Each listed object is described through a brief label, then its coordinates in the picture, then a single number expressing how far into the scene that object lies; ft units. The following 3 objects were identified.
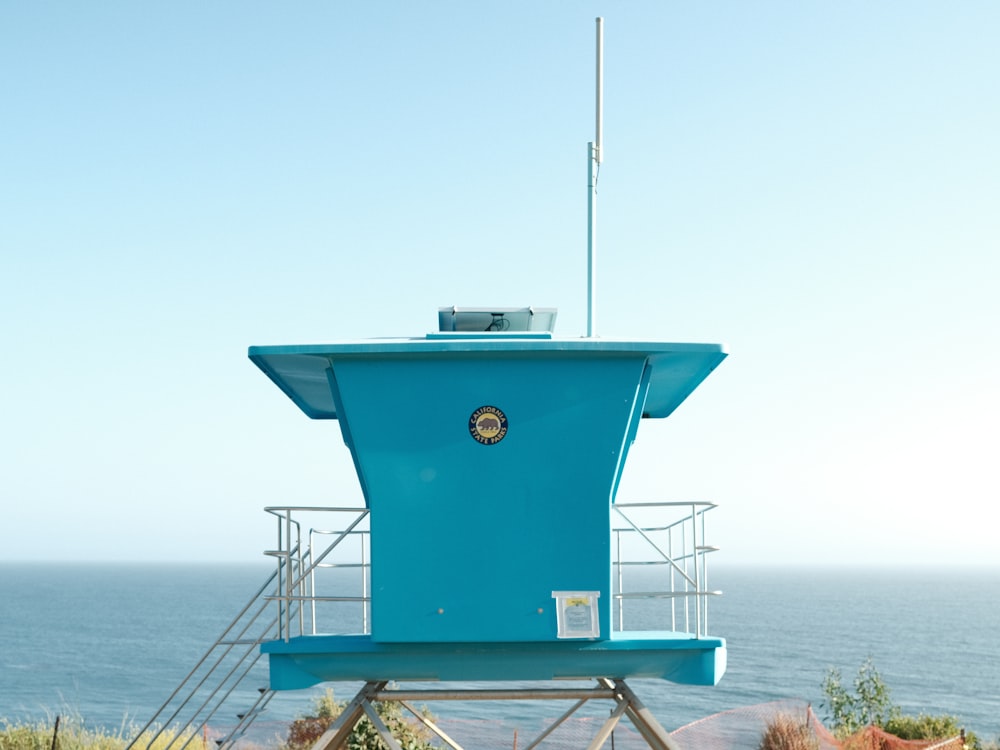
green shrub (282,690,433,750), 67.92
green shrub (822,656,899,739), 102.73
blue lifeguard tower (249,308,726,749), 39.19
